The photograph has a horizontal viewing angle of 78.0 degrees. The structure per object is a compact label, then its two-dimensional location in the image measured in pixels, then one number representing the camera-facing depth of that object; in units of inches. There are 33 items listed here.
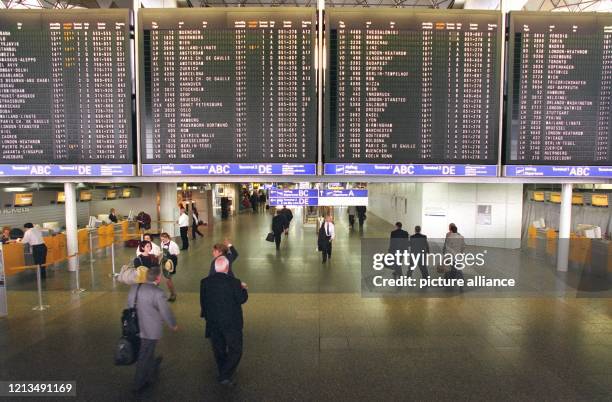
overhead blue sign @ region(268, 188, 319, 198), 398.6
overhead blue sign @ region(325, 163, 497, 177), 291.1
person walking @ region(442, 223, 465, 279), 344.2
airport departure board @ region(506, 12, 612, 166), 288.5
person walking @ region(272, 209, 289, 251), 549.0
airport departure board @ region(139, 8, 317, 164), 283.9
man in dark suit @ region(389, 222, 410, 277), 364.2
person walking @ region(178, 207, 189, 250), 549.0
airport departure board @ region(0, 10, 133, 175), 285.9
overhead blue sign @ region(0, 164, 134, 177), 295.6
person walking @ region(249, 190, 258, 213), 1245.7
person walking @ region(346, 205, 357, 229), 798.5
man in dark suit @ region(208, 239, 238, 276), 204.4
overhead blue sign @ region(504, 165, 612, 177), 298.7
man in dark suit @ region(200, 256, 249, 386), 174.4
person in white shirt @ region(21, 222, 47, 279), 384.5
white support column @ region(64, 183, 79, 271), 384.1
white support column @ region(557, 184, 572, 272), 383.6
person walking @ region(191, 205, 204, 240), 657.0
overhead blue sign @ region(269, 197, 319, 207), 387.2
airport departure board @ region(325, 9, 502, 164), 284.2
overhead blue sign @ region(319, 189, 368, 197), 398.9
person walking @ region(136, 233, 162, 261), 294.7
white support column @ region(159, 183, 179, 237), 679.1
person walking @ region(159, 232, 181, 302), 327.0
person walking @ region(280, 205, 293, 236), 608.0
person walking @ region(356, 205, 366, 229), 818.1
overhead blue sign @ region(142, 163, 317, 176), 292.0
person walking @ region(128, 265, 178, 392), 173.6
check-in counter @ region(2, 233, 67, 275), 411.5
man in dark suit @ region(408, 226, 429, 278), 357.1
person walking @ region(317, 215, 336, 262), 453.1
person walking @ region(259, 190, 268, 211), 1426.9
